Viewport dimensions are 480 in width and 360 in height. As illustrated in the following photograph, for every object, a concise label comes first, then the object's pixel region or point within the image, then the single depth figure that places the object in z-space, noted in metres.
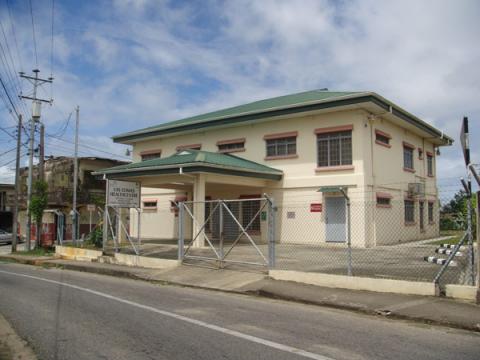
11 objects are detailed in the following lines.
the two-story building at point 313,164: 20.44
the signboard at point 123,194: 17.79
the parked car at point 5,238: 36.34
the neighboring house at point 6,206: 49.03
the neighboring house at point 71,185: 39.09
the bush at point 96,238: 21.36
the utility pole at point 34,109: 27.99
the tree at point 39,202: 24.44
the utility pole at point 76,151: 30.57
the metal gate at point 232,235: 12.23
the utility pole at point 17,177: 26.87
